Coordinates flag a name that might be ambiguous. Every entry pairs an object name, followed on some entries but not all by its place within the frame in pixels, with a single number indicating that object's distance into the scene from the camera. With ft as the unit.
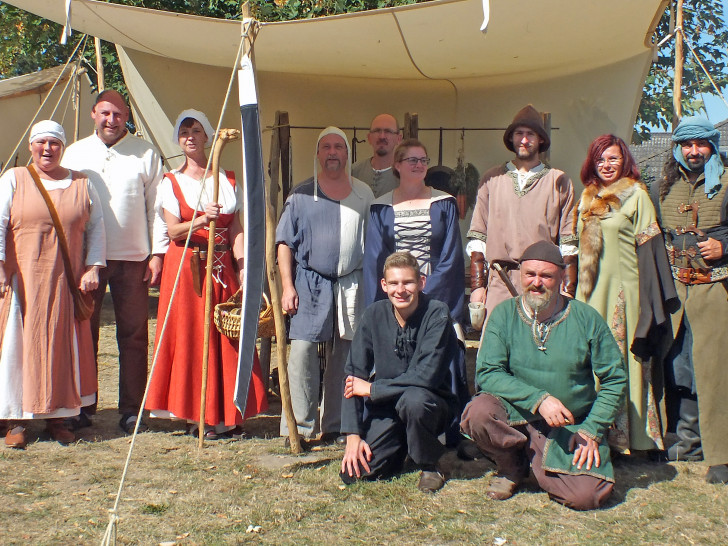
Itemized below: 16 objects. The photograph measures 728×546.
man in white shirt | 13.23
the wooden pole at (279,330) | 11.95
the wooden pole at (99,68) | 24.04
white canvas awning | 13.21
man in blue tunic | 12.60
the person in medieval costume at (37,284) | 12.35
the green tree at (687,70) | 33.04
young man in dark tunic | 10.76
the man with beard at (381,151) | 15.37
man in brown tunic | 12.00
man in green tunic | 10.14
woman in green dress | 11.55
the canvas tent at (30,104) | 26.25
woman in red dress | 12.82
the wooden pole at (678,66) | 22.39
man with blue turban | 11.34
